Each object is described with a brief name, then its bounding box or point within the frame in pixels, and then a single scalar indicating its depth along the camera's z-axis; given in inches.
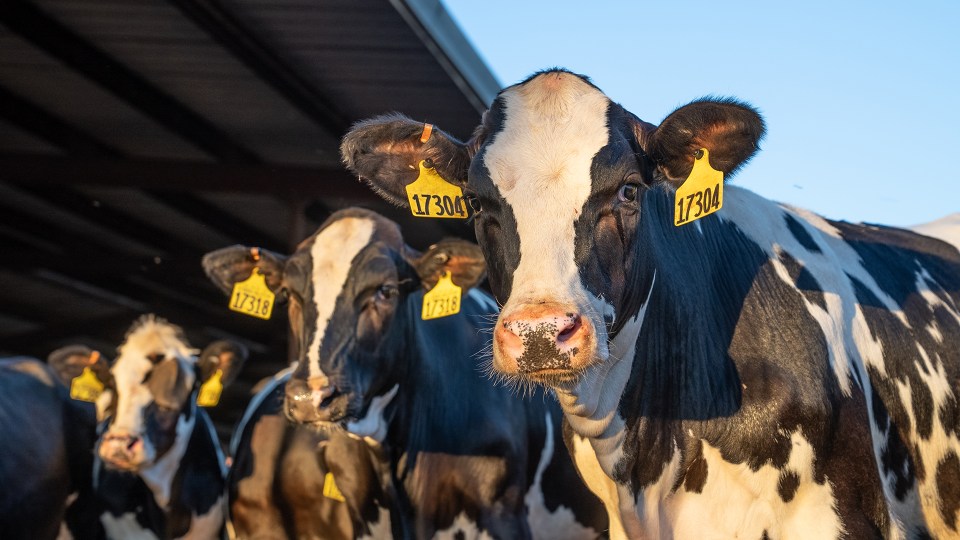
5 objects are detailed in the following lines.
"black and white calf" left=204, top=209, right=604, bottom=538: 247.4
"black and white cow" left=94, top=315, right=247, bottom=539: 319.0
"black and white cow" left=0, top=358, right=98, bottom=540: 264.1
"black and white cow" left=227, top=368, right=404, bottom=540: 261.4
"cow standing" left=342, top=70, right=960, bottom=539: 153.1
